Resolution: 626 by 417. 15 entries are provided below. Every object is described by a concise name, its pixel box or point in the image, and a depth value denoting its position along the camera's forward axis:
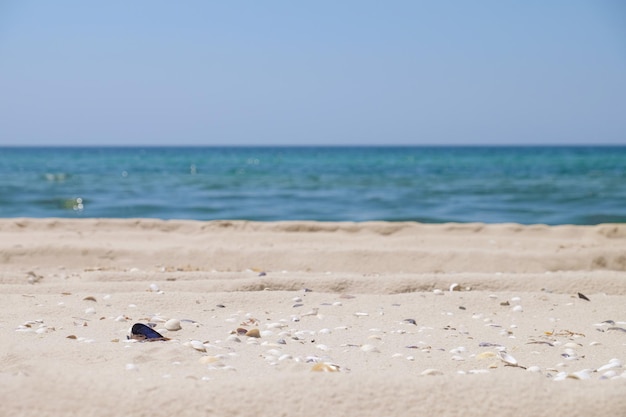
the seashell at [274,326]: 3.20
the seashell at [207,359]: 2.41
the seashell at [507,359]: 2.60
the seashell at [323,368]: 2.28
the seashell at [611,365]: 2.50
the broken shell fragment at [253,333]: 3.01
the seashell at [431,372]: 2.36
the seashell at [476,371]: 2.26
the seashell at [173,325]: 3.11
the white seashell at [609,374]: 2.36
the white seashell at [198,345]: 2.62
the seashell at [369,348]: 2.81
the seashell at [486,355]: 2.69
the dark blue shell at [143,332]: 2.85
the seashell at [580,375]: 2.30
